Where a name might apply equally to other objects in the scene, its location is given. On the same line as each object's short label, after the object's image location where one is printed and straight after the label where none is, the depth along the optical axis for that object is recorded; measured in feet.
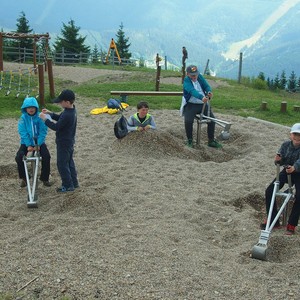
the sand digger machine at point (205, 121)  28.43
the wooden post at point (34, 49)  71.06
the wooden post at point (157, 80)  54.49
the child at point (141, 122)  27.66
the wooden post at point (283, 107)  43.24
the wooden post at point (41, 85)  42.39
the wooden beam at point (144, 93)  41.39
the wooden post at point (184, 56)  64.49
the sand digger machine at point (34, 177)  18.95
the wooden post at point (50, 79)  46.47
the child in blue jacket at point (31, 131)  20.59
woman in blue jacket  27.86
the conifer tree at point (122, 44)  134.62
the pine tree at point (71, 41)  122.11
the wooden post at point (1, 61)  69.61
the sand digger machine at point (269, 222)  14.76
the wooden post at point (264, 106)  44.34
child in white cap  16.44
